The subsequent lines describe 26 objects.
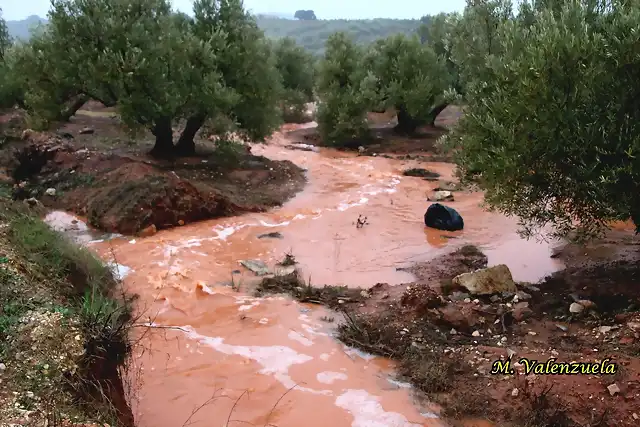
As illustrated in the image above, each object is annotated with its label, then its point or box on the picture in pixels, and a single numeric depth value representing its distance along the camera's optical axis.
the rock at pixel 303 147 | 32.19
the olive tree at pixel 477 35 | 11.87
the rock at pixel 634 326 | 7.51
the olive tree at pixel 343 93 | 31.48
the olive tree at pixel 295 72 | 42.72
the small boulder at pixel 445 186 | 20.48
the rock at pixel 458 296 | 9.70
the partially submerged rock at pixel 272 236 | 14.73
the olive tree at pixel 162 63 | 18.12
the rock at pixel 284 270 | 11.78
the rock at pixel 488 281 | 9.80
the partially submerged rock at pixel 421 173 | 23.50
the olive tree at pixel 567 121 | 8.16
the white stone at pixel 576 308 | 8.70
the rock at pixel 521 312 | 8.85
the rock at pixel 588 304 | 8.76
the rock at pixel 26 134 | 19.99
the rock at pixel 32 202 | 14.90
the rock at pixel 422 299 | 9.10
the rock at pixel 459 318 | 8.72
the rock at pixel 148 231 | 14.23
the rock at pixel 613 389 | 6.14
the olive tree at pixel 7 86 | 23.38
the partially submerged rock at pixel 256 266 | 11.90
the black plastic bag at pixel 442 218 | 15.32
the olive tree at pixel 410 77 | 32.06
